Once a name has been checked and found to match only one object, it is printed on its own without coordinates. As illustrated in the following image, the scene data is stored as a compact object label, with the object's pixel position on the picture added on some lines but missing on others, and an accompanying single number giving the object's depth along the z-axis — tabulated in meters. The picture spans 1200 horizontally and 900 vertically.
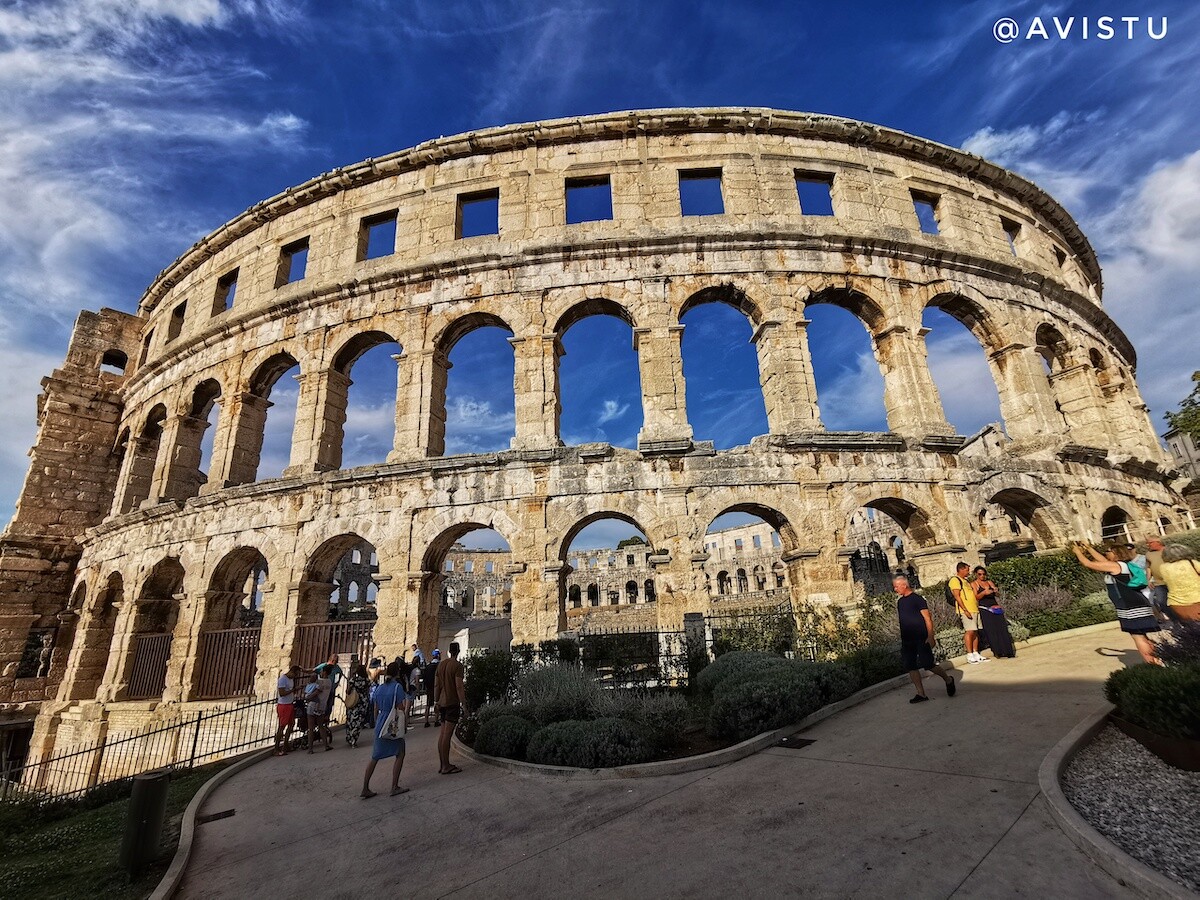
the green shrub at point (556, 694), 7.39
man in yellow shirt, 8.34
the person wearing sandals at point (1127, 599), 5.94
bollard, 4.61
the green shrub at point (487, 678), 9.80
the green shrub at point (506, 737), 6.79
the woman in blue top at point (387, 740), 6.03
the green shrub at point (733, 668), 7.60
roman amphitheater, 12.51
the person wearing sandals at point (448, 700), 6.64
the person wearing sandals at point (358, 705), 9.52
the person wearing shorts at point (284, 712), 9.28
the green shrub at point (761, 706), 6.37
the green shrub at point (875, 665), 8.12
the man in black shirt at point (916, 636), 6.74
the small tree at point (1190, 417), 27.98
